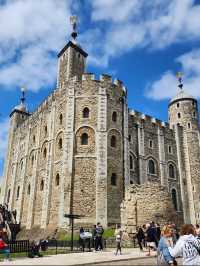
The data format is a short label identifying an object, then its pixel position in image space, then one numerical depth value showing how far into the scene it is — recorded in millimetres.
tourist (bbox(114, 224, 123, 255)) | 10008
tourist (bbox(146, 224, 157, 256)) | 9148
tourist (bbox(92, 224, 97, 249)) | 11565
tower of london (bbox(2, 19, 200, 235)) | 18374
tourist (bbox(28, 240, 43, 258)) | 9738
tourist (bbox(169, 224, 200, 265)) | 3825
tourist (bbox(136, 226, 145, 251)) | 10927
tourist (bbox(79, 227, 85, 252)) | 11406
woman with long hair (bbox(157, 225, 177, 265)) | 4798
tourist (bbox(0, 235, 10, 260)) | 8929
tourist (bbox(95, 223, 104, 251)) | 11319
